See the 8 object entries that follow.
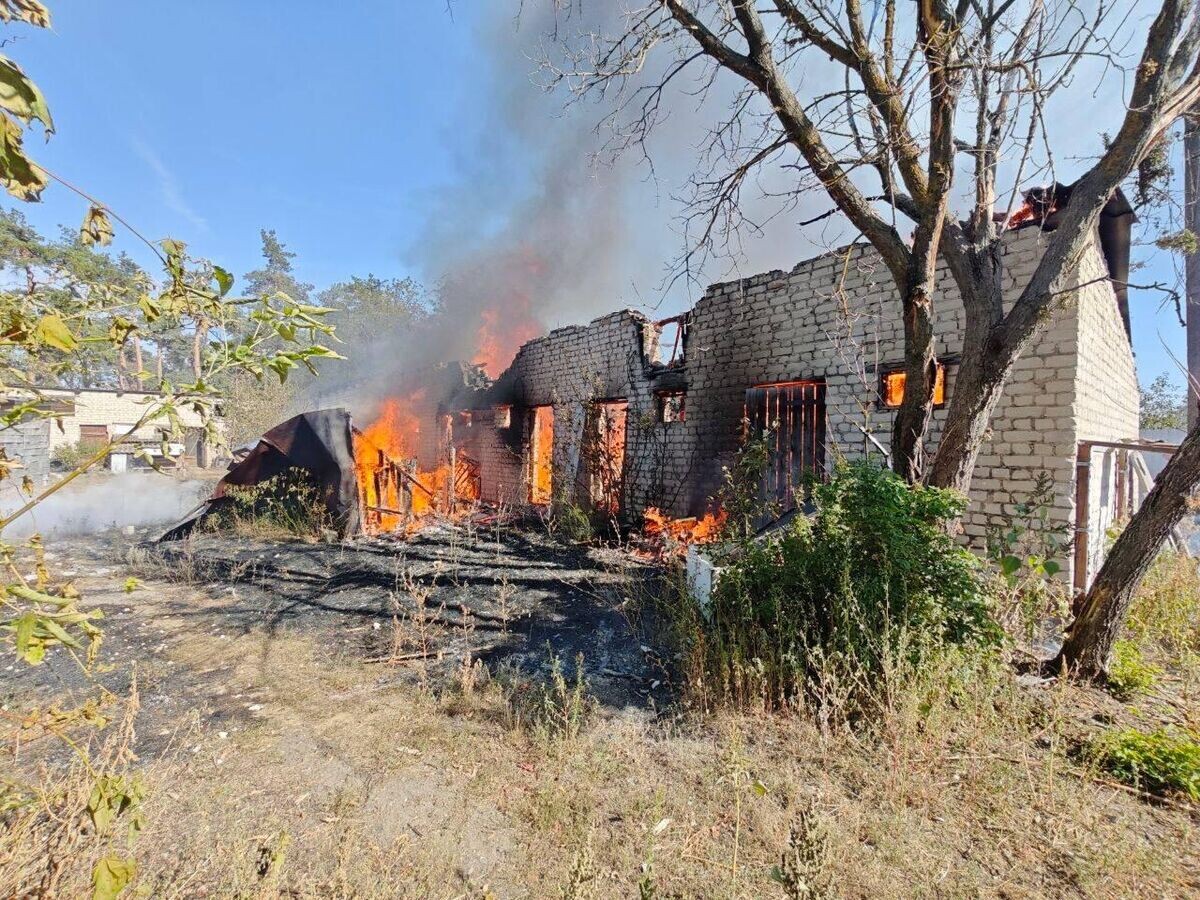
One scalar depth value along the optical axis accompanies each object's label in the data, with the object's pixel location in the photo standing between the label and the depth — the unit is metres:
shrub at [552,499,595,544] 9.33
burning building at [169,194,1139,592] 5.25
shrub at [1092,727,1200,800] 2.86
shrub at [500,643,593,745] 3.14
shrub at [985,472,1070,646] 3.79
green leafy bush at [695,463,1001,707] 3.30
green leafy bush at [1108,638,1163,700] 3.75
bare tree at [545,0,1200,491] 3.62
